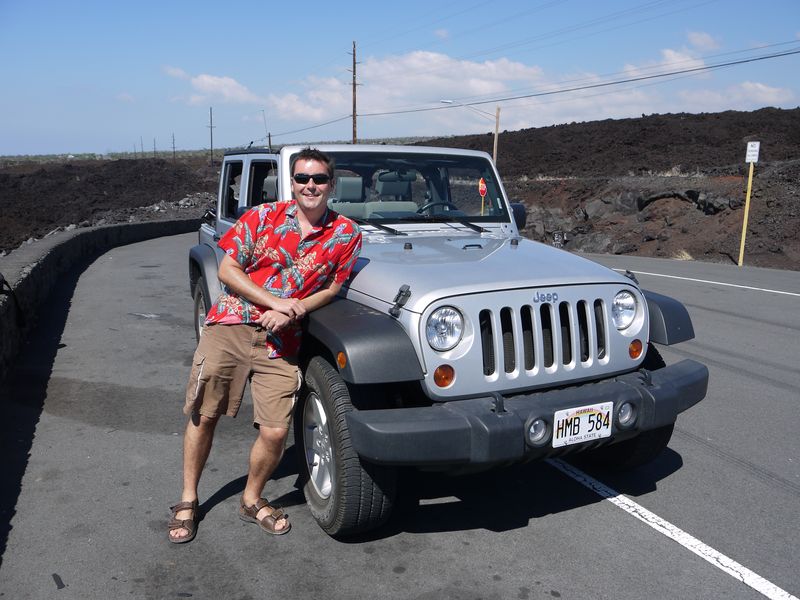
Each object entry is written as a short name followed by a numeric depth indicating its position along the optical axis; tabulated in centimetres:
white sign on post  1784
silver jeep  328
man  365
